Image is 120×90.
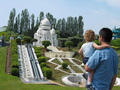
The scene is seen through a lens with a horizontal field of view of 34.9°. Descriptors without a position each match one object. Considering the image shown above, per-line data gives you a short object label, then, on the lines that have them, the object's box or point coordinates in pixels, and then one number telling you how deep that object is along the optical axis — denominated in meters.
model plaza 17.61
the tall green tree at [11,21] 61.03
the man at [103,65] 2.93
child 3.70
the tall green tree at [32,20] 62.69
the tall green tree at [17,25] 61.09
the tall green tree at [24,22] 60.85
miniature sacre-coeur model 42.30
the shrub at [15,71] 16.30
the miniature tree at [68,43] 34.68
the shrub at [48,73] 17.74
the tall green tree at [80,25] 63.94
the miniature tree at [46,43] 33.71
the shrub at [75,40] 51.55
